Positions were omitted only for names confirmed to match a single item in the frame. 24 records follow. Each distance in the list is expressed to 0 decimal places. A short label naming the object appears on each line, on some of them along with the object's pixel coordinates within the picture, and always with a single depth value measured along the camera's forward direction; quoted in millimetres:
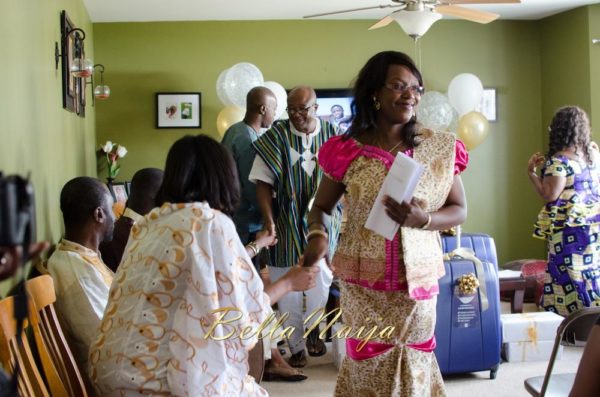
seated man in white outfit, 2240
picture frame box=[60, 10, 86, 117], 3943
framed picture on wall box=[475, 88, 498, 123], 7188
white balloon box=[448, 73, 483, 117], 6641
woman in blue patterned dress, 4477
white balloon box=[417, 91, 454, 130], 6434
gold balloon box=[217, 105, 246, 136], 6282
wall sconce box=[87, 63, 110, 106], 4992
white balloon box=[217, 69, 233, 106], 6320
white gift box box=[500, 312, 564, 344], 4020
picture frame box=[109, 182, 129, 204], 5829
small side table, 5141
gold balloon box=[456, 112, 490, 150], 6535
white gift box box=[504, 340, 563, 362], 4051
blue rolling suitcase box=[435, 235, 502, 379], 3580
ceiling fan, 4344
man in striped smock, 3717
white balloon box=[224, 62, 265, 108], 6160
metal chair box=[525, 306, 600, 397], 1910
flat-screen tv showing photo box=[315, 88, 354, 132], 6914
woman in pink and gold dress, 2111
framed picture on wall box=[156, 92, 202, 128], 6863
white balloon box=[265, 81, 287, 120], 6207
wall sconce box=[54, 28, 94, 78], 3743
